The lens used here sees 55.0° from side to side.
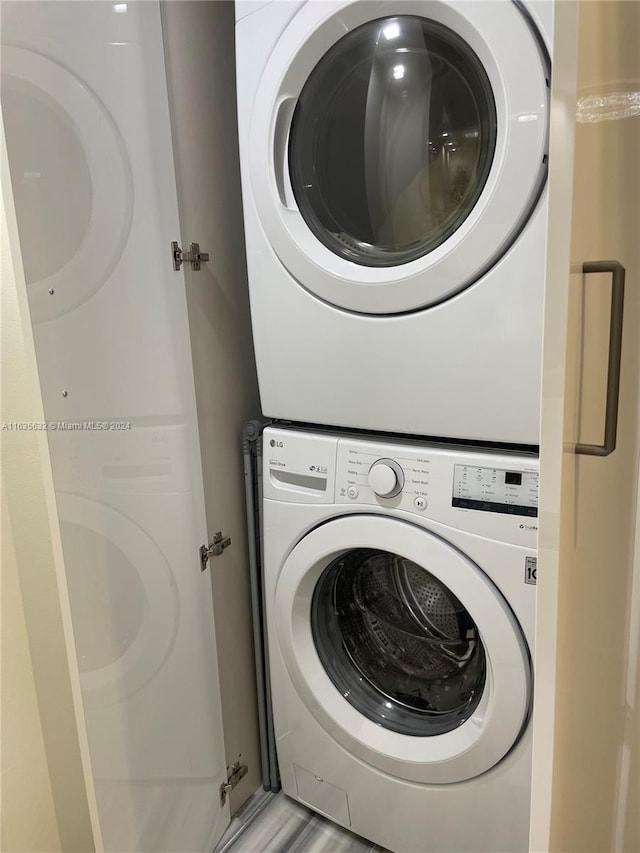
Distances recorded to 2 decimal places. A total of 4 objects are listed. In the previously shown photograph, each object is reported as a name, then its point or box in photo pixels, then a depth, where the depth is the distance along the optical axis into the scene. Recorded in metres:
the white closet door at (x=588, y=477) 0.54
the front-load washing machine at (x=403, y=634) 1.00
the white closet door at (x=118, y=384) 0.85
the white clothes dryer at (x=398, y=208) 0.88
